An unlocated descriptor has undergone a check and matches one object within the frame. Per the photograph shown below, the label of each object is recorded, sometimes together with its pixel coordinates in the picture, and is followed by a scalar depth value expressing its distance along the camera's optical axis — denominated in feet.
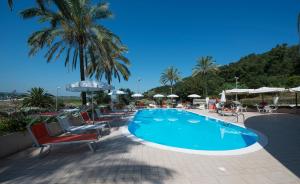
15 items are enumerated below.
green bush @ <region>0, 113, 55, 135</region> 19.36
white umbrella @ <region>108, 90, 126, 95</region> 62.85
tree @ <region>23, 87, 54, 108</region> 45.27
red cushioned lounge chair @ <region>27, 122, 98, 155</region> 17.71
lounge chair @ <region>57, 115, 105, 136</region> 24.25
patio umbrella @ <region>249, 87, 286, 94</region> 55.88
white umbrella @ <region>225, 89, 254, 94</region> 60.92
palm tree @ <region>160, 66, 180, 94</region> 150.41
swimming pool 25.30
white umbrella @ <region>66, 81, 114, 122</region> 29.01
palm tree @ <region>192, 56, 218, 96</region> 132.67
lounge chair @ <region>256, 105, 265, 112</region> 56.39
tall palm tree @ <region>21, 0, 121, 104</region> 40.06
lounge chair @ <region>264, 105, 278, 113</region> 55.36
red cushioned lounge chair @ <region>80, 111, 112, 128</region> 31.68
